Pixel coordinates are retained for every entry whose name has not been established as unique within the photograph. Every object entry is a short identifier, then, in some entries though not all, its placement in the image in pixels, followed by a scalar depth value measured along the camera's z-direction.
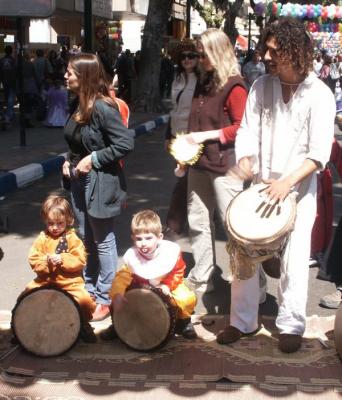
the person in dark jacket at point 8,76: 16.09
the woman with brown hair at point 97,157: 4.61
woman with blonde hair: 4.86
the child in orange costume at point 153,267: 4.40
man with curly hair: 4.14
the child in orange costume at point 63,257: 4.46
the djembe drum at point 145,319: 4.28
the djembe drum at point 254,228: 3.94
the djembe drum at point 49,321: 4.31
